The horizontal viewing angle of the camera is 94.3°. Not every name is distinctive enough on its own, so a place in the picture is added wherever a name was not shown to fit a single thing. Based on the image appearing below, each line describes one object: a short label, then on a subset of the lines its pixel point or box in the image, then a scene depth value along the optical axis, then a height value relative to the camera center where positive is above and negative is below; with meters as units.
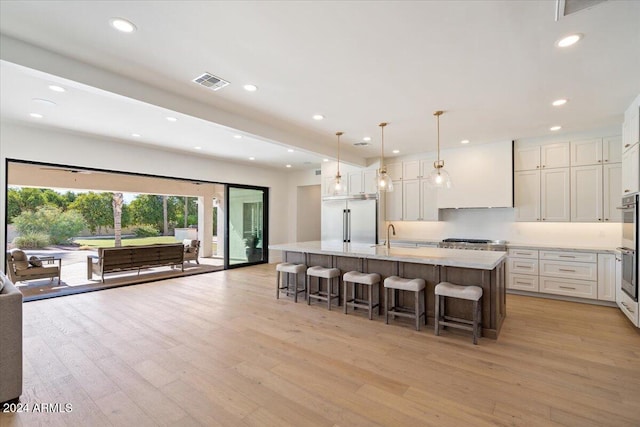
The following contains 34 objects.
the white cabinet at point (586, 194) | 4.68 +0.30
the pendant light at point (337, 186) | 4.46 +0.41
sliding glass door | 7.97 -0.34
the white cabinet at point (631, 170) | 3.50 +0.53
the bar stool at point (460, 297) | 3.15 -1.05
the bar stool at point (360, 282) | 3.89 -1.01
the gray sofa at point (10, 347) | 2.11 -0.96
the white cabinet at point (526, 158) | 5.20 +0.98
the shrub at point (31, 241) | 10.07 -0.95
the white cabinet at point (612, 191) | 4.54 +0.33
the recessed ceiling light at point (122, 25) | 2.13 +1.39
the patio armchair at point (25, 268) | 5.66 -1.07
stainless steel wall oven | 3.55 -0.41
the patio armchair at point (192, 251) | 8.69 -1.11
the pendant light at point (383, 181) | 4.07 +0.44
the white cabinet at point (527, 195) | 5.20 +0.32
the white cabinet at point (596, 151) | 4.56 +0.97
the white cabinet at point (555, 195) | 4.93 +0.30
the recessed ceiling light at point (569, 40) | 2.30 +1.37
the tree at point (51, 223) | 10.53 -0.36
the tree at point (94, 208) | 12.73 +0.25
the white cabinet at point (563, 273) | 4.42 -0.96
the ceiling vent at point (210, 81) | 2.99 +1.37
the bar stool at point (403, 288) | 3.50 -1.03
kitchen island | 3.33 -0.72
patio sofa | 6.46 -1.05
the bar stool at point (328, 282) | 4.30 -1.05
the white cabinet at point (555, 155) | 4.95 +0.97
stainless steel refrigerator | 6.69 -0.14
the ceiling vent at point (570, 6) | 1.56 +1.11
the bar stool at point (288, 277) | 4.70 -1.09
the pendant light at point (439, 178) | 3.69 +0.43
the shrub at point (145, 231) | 14.68 -0.86
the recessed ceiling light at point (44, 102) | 3.64 +1.40
